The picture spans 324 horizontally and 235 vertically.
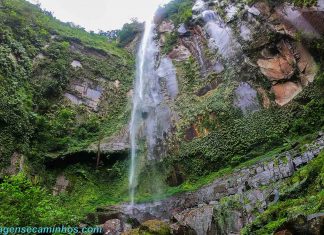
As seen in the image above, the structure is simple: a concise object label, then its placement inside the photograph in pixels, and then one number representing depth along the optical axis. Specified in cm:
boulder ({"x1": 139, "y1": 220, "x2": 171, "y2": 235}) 1014
